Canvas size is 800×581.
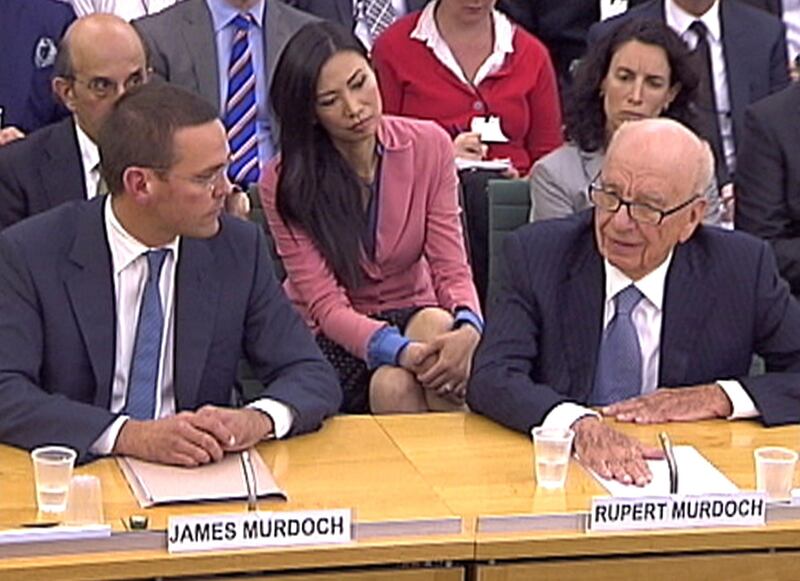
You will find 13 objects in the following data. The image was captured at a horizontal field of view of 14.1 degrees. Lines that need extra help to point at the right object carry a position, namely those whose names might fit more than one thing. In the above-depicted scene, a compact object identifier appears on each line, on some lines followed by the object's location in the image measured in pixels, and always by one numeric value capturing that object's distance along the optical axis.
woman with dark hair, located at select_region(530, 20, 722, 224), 8.33
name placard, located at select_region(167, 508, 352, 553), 4.88
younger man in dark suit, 6.13
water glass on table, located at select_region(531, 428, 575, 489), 5.45
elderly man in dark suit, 6.34
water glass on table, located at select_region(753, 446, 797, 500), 5.38
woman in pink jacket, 7.96
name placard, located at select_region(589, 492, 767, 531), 5.13
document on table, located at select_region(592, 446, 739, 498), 5.31
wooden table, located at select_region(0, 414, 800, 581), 4.91
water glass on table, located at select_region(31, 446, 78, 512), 5.15
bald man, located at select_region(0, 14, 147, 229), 8.08
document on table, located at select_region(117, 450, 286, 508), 5.25
